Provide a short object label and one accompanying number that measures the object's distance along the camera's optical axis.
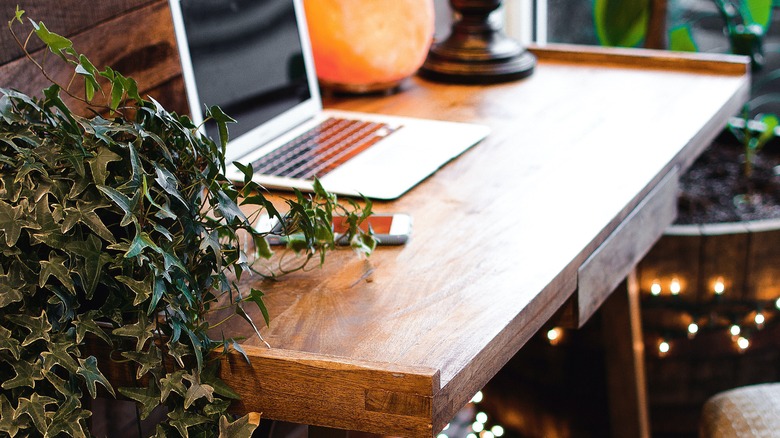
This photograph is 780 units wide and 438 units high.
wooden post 2.39
